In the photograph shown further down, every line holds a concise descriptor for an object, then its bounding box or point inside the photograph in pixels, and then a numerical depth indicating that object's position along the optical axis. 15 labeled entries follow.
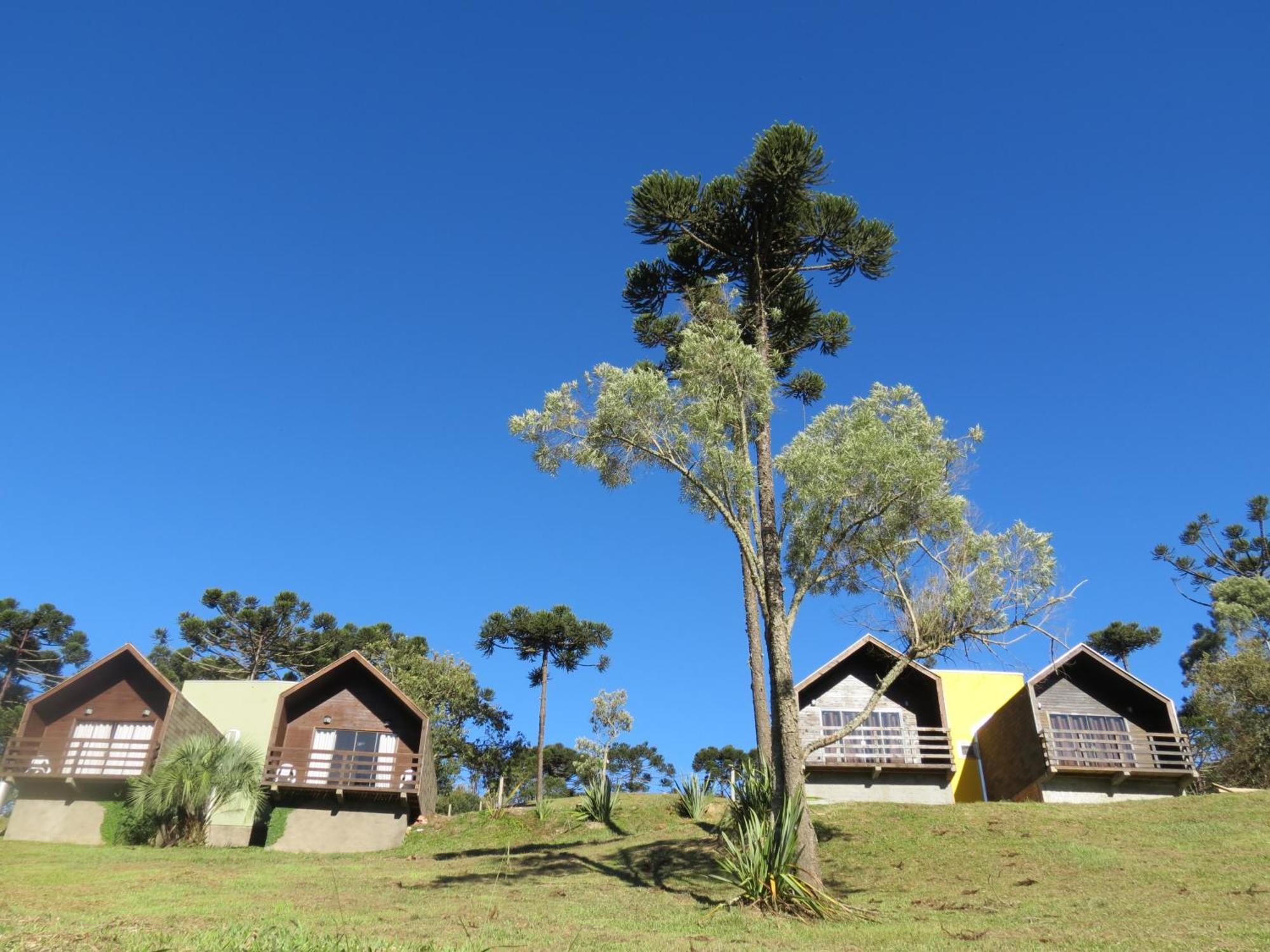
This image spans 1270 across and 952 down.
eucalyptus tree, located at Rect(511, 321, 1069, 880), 16.36
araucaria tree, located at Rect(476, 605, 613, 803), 35.78
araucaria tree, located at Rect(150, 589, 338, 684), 47.44
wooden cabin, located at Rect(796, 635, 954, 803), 27.58
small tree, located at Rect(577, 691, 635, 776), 45.50
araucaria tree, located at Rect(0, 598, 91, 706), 46.69
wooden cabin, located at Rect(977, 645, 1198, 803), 27.06
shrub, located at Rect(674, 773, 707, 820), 25.69
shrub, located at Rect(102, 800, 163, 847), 25.22
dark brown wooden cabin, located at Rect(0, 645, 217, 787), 26.55
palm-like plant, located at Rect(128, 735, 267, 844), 24.64
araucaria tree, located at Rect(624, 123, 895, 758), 19.36
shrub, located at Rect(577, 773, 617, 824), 26.55
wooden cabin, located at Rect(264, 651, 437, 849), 27.30
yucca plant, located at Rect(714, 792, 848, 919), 13.26
